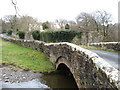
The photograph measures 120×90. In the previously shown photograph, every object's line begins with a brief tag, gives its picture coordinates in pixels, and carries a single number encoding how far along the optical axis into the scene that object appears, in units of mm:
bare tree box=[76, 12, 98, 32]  21009
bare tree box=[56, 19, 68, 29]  33125
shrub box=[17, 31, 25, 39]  25888
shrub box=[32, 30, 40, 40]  20156
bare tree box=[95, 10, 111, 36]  22278
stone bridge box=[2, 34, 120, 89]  2929
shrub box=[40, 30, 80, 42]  16234
